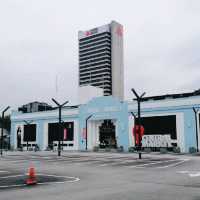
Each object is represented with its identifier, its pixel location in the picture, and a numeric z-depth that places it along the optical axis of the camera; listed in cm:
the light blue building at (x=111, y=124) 5731
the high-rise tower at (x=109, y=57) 18562
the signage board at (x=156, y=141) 5854
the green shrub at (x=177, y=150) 5622
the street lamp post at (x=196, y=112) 5394
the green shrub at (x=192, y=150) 5434
